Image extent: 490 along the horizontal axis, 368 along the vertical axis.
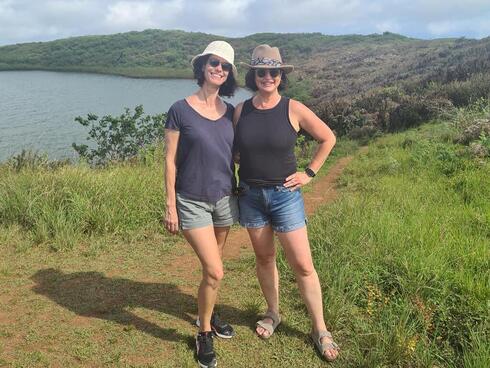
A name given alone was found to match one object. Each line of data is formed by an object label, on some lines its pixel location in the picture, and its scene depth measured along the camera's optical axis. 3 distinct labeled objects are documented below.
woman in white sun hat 2.80
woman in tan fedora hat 2.82
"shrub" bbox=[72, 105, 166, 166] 13.40
